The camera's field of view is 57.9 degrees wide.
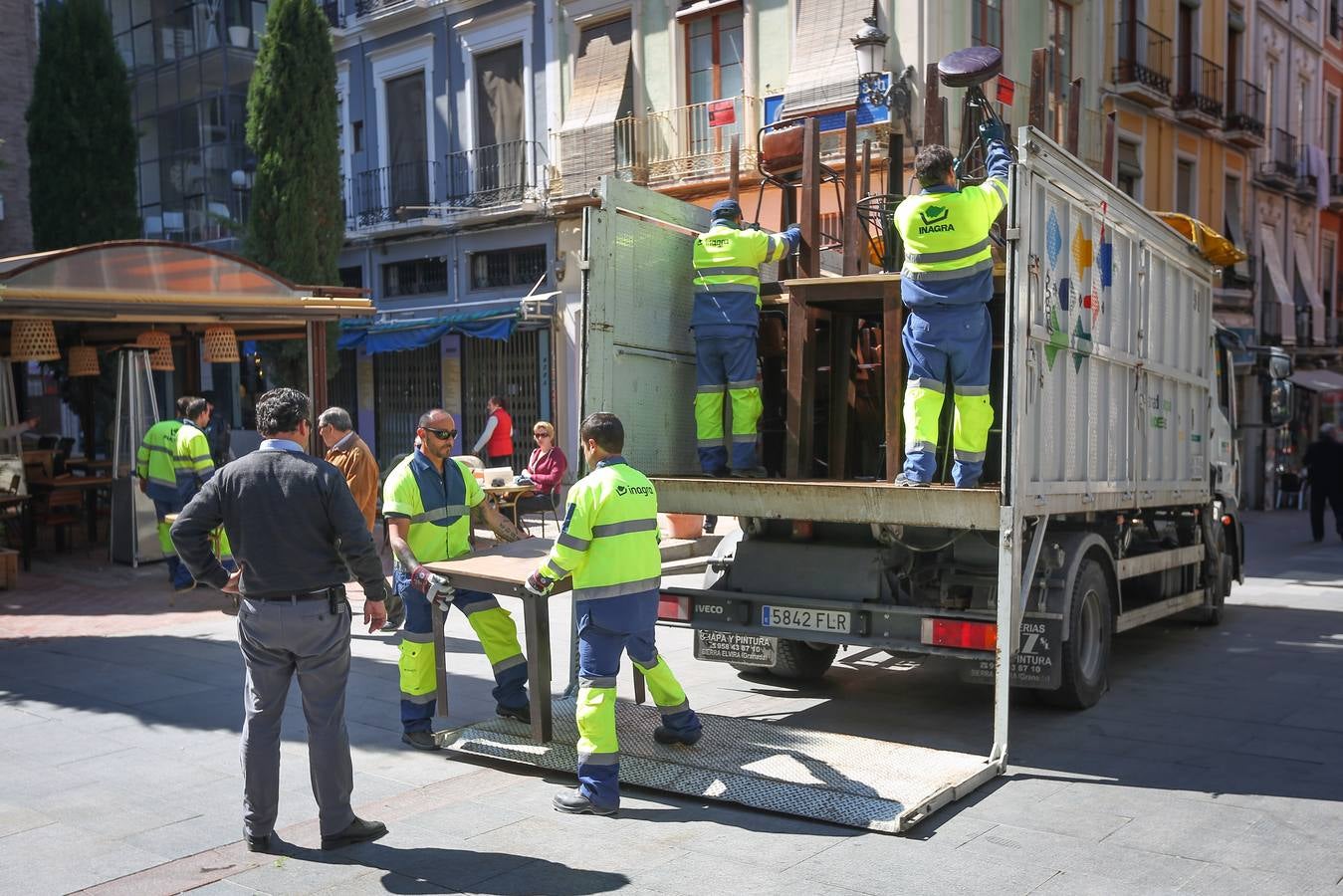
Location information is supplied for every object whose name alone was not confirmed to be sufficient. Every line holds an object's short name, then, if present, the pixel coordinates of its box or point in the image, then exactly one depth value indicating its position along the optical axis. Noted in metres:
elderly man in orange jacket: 7.97
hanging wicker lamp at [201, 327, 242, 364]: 13.71
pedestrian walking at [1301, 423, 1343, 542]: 16.69
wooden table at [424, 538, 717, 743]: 5.70
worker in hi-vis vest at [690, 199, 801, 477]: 7.15
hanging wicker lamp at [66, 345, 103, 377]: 14.65
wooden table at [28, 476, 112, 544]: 13.36
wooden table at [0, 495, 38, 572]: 11.87
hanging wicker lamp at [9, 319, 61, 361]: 12.20
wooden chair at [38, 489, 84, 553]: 13.41
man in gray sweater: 4.62
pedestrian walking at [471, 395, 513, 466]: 16.75
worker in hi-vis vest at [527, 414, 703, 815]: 5.09
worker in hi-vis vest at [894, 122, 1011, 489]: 6.08
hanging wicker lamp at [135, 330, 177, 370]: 13.96
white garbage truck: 5.68
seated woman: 13.91
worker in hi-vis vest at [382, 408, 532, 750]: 6.01
